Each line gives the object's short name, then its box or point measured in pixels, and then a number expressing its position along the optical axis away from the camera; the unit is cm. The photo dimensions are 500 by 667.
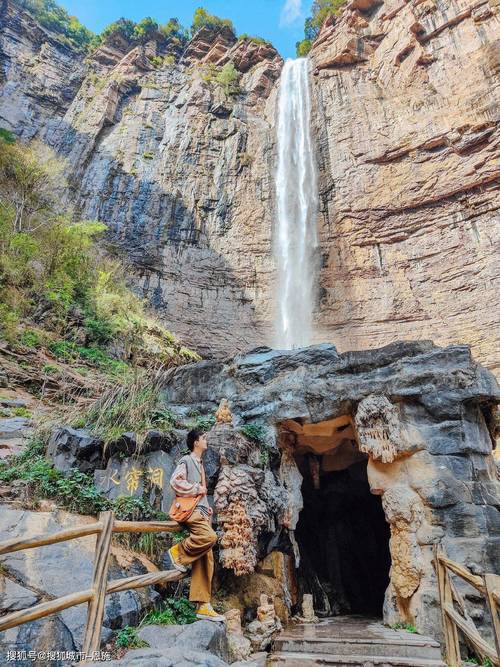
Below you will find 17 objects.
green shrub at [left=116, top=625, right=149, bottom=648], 314
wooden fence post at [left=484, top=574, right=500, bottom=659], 287
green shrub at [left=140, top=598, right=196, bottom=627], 355
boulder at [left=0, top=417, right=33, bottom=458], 591
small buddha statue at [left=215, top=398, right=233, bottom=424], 621
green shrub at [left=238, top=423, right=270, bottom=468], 603
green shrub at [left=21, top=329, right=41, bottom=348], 1013
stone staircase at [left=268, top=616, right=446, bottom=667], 401
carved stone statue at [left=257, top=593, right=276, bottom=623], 477
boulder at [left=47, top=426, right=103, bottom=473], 520
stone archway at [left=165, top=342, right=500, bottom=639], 512
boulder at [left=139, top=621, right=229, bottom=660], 319
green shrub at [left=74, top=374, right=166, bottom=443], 552
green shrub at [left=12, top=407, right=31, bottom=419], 739
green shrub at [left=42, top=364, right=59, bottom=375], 937
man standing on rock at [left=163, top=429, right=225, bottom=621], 354
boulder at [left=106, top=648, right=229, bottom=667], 259
